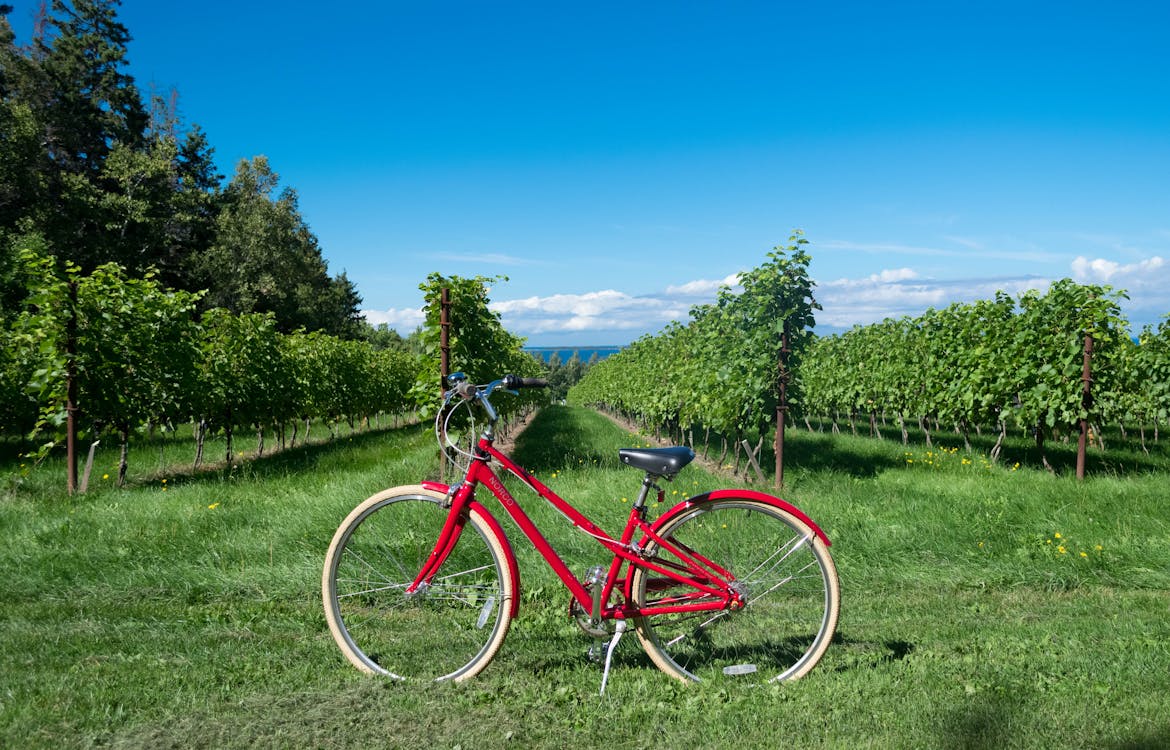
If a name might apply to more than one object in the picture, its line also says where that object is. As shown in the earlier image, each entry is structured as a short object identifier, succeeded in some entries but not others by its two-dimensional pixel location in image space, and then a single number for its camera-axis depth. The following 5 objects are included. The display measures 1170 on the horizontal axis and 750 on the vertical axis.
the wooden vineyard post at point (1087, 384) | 8.28
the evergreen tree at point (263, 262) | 29.47
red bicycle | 2.86
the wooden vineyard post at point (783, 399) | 7.74
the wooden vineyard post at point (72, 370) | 7.71
